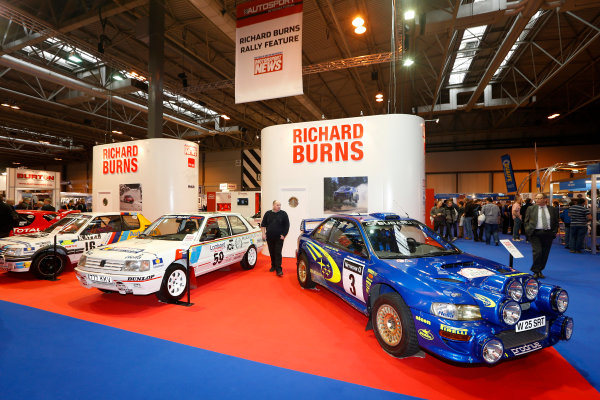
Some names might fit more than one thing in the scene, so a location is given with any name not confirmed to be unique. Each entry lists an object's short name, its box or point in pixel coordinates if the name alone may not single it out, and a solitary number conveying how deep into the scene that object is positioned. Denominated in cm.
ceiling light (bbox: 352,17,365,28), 657
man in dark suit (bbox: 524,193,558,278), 538
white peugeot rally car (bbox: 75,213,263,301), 394
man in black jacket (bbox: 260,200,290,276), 598
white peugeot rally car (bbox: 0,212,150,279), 522
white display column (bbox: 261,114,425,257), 674
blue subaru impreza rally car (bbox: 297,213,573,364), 234
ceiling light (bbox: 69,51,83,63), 1035
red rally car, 784
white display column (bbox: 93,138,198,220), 901
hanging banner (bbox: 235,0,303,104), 594
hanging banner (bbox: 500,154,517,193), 1559
